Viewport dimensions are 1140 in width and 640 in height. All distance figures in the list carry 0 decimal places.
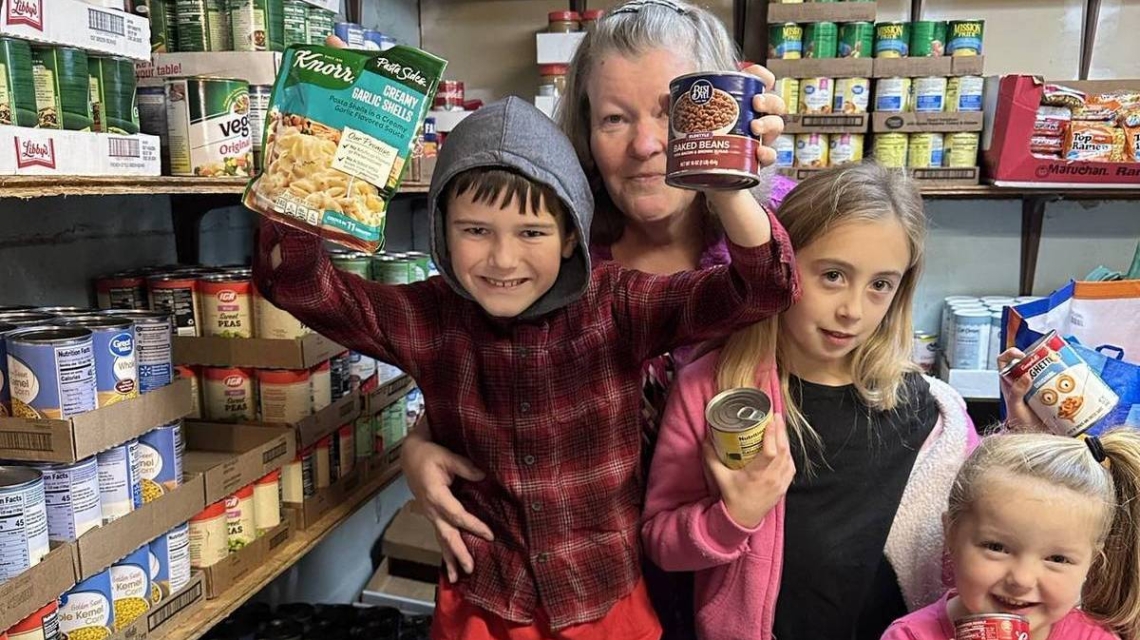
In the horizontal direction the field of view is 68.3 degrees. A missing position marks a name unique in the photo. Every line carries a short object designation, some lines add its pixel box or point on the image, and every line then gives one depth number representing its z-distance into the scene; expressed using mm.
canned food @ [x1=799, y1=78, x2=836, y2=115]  2771
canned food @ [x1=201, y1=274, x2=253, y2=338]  1657
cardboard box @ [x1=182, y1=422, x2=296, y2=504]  1556
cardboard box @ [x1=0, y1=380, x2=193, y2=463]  1170
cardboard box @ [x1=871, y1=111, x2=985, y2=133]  2742
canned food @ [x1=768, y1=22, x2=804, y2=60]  2791
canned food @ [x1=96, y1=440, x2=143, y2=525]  1257
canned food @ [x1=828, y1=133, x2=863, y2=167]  2822
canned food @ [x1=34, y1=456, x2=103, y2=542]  1185
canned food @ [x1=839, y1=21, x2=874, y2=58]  2750
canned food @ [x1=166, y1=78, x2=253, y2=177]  1498
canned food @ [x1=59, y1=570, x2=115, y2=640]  1210
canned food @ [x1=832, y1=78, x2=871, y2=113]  2768
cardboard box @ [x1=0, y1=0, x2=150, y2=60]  1132
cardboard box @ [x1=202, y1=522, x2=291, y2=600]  1504
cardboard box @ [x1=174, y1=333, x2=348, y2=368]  1669
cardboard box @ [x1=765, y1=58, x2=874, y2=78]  2748
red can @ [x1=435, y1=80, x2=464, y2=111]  2682
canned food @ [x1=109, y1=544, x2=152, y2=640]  1287
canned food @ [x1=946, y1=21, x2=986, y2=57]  2721
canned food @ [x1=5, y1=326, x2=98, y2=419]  1167
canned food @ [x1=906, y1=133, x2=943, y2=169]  2797
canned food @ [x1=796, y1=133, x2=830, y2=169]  2818
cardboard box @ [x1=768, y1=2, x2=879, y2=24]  2732
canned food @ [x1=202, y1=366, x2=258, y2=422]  1704
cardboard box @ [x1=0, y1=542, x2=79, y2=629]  1062
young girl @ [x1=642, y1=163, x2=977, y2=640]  1260
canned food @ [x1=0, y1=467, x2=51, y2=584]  1074
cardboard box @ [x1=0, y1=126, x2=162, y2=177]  1124
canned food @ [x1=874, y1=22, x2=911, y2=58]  2731
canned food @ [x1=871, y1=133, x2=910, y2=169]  2805
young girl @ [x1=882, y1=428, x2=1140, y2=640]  1082
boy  1113
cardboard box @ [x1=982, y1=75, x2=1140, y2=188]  2592
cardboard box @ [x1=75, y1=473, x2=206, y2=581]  1212
